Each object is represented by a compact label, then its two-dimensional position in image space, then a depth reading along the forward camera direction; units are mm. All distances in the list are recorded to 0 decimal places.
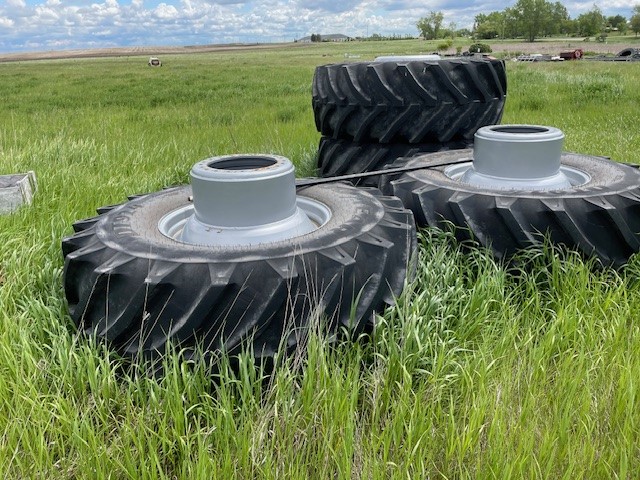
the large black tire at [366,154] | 3121
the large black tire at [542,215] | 1955
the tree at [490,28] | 90750
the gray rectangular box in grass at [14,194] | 3051
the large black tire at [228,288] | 1371
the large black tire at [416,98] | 2918
